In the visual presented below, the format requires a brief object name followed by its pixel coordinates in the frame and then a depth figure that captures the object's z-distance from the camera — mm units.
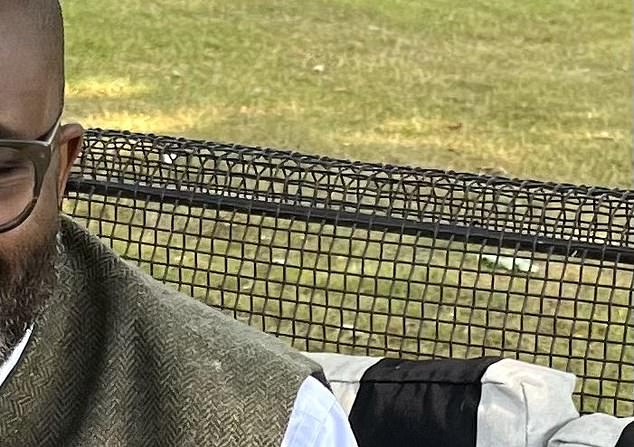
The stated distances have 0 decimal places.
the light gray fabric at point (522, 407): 1952
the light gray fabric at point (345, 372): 2111
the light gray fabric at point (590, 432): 1896
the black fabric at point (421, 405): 1986
